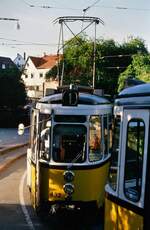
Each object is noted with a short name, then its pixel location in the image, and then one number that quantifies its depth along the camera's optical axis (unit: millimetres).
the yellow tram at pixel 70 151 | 8218
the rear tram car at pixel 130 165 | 4341
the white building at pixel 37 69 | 71577
